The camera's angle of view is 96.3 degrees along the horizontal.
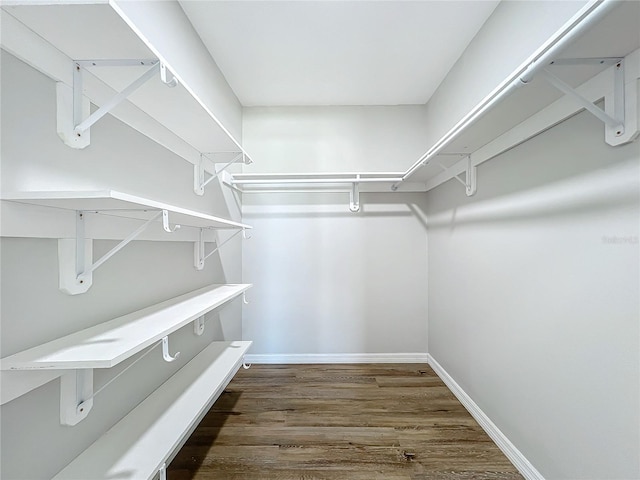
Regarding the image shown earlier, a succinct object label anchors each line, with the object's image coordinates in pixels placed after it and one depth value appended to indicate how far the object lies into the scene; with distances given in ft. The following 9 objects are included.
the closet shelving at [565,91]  2.40
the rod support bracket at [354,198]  8.47
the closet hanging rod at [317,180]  7.62
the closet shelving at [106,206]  2.34
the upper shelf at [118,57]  2.33
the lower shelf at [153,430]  2.90
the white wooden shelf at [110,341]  2.28
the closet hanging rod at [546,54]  2.11
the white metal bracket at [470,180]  5.99
